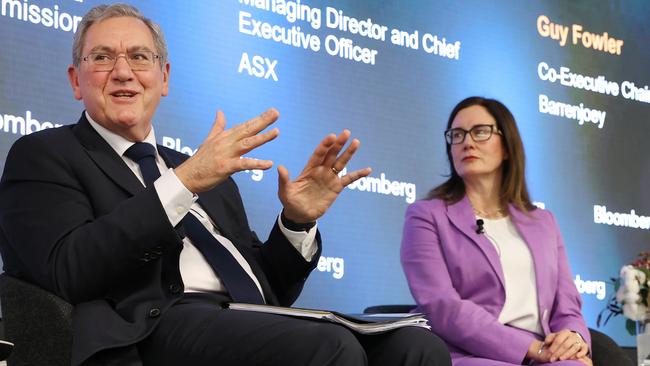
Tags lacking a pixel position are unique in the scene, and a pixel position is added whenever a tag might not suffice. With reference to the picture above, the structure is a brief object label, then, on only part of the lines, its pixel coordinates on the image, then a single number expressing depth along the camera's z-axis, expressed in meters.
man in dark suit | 4.61
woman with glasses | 6.81
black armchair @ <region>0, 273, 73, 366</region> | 4.69
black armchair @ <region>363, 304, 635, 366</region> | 6.80
